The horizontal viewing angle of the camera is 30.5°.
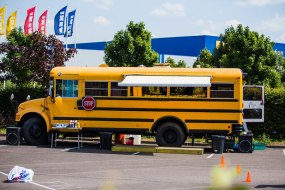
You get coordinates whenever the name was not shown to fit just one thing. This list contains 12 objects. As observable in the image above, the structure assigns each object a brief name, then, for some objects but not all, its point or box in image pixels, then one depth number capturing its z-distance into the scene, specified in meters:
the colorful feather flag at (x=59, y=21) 45.28
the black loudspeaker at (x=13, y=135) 18.70
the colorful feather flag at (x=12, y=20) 50.59
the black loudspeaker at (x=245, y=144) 18.03
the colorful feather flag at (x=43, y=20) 47.47
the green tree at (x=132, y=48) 37.56
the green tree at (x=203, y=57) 50.94
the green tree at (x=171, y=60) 54.60
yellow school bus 17.73
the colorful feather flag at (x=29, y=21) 47.14
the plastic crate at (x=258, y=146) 19.41
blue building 73.69
